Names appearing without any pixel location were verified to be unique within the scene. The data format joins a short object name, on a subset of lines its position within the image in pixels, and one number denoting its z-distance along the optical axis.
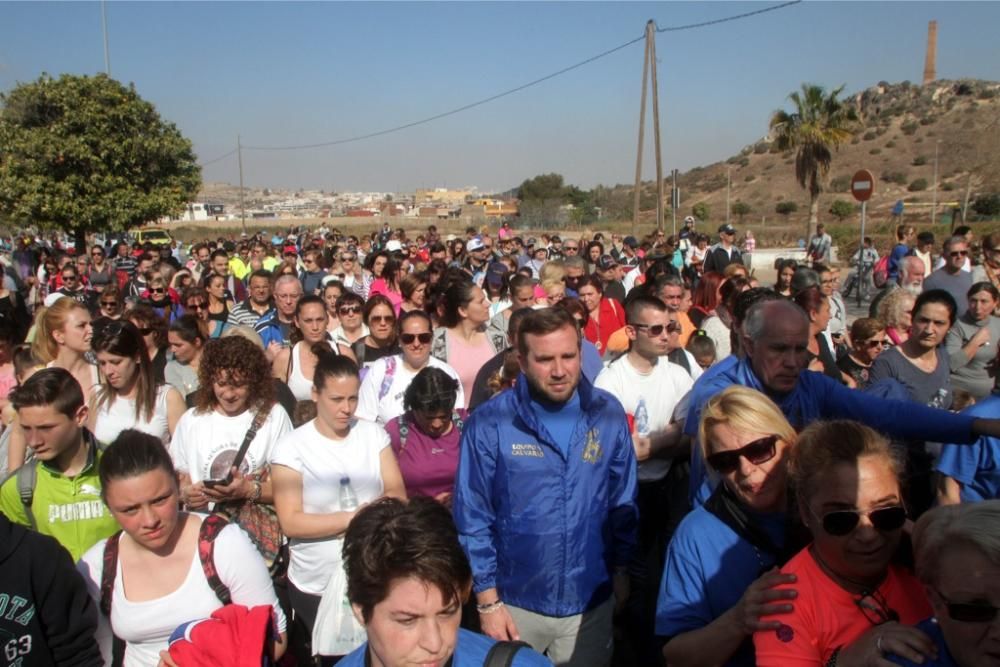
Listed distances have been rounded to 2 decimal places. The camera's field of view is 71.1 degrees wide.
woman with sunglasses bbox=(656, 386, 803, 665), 2.15
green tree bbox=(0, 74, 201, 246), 22.88
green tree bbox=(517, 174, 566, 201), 72.94
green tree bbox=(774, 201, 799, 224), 54.59
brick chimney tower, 98.69
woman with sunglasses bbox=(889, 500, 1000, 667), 1.52
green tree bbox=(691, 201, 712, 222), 52.72
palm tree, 28.53
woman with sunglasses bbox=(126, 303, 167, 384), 5.51
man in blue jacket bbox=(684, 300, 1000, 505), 2.74
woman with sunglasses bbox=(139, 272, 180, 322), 7.99
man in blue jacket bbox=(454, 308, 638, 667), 2.87
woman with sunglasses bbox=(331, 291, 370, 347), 6.18
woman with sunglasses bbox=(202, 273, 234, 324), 7.79
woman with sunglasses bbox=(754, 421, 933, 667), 1.83
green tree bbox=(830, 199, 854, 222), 46.34
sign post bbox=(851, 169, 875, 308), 11.27
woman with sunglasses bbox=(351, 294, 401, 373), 5.64
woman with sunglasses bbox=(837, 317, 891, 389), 4.88
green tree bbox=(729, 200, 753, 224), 56.34
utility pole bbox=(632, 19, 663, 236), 21.54
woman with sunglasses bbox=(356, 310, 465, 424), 4.53
